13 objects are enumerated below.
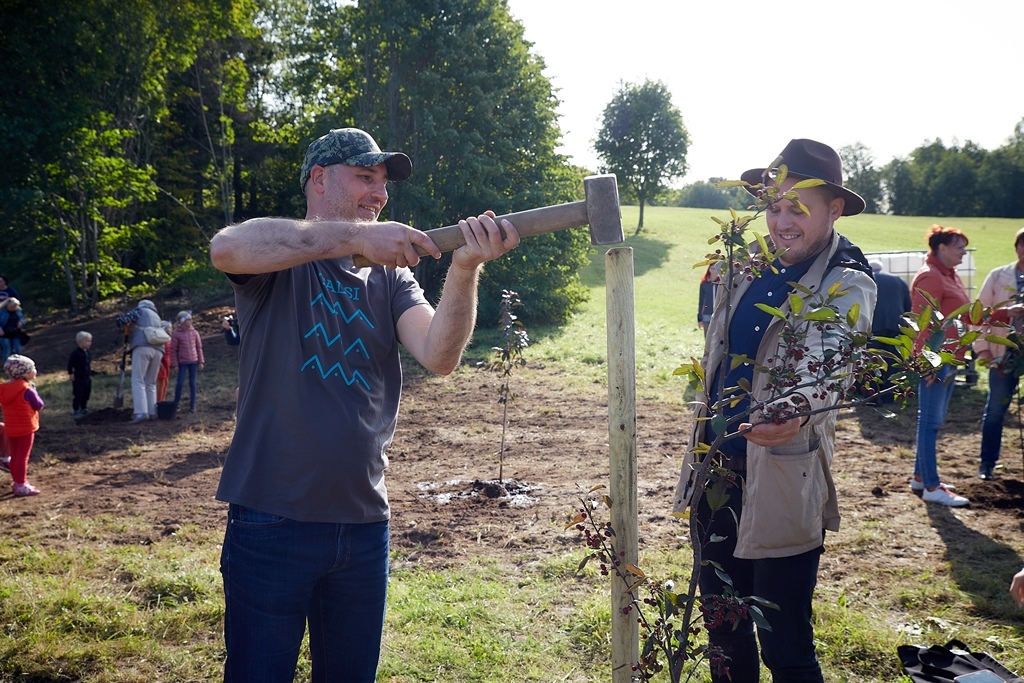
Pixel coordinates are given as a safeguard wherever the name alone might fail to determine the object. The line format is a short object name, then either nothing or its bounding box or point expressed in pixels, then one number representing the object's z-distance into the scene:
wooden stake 2.26
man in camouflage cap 2.07
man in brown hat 2.52
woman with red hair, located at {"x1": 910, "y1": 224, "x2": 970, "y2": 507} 5.97
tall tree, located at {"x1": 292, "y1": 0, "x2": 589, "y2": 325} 17.52
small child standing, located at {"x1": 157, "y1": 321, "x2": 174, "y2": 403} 11.69
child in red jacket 7.05
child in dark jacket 10.88
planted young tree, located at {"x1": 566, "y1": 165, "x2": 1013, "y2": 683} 1.97
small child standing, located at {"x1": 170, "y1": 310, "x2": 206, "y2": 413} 11.26
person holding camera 10.34
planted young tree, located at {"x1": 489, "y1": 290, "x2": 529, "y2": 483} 7.48
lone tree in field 49.72
